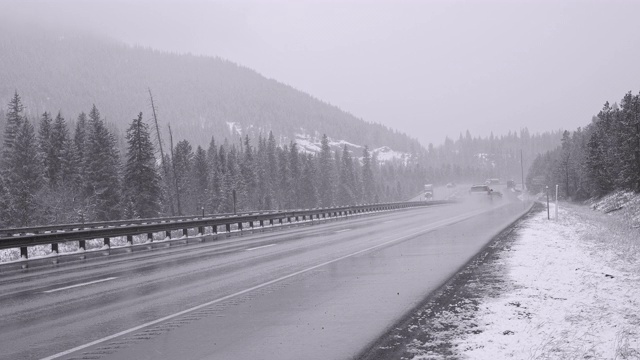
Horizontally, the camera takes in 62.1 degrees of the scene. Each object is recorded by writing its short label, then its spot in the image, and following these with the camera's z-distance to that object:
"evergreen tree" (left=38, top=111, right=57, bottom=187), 60.92
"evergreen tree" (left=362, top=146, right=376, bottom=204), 128.25
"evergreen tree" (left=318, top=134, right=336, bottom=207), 104.22
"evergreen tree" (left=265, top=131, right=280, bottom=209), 104.62
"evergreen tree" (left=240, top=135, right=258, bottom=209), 97.00
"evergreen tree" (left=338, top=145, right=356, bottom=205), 109.50
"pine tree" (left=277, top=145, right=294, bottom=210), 100.81
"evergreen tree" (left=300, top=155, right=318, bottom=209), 98.75
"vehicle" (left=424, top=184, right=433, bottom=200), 132.26
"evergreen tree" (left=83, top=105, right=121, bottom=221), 56.59
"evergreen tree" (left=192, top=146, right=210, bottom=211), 89.75
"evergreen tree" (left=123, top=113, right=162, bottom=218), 56.84
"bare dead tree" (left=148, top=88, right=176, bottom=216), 52.43
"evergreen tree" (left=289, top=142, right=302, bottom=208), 100.00
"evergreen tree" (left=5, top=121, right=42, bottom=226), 52.09
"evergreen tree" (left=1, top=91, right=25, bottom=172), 55.50
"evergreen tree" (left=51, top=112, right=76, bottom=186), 60.97
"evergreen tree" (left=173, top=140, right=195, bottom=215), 88.88
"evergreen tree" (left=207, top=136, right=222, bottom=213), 83.81
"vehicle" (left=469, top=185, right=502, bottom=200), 81.00
